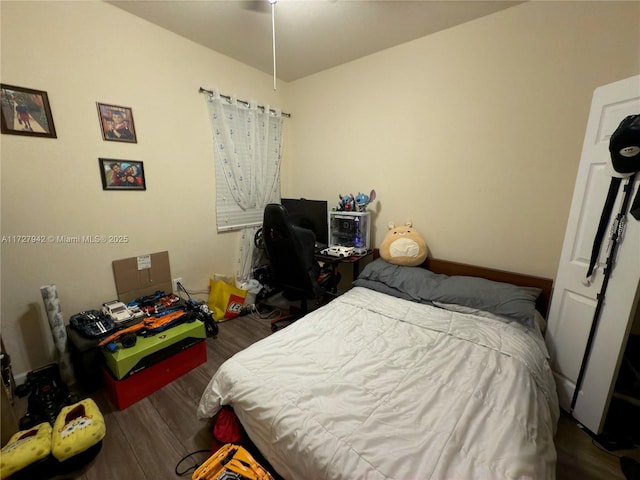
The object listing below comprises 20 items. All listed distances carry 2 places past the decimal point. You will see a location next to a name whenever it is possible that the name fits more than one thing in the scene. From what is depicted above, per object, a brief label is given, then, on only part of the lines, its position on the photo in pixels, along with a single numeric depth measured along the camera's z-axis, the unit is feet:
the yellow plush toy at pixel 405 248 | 7.54
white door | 4.31
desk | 7.89
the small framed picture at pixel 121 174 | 6.33
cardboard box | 6.88
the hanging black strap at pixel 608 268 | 4.30
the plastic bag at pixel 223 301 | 8.72
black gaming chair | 6.64
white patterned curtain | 8.56
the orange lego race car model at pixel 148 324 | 5.50
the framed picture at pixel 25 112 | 5.02
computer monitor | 9.16
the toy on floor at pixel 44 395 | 4.78
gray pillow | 5.58
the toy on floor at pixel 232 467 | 3.25
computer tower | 8.73
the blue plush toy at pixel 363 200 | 8.67
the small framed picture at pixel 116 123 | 6.18
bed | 2.78
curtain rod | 7.90
